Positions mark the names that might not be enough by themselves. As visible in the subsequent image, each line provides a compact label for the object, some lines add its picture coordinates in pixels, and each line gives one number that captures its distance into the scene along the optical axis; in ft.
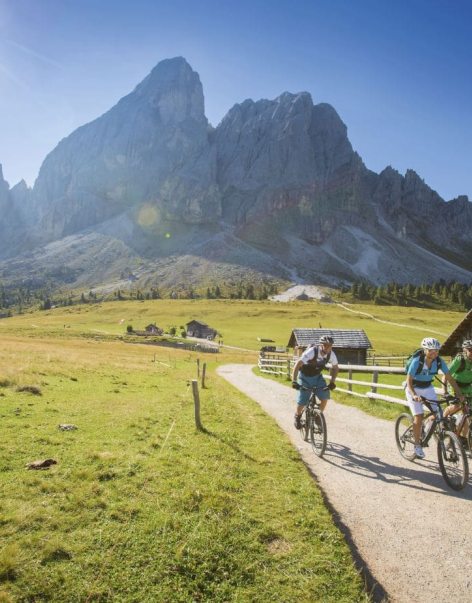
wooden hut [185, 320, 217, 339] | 343.87
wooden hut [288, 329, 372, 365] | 160.76
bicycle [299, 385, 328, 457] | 37.06
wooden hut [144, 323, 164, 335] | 339.83
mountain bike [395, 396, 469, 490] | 27.71
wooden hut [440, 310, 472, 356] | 76.47
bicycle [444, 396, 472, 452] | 32.48
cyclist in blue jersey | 32.65
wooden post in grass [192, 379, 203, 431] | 44.06
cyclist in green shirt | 35.40
